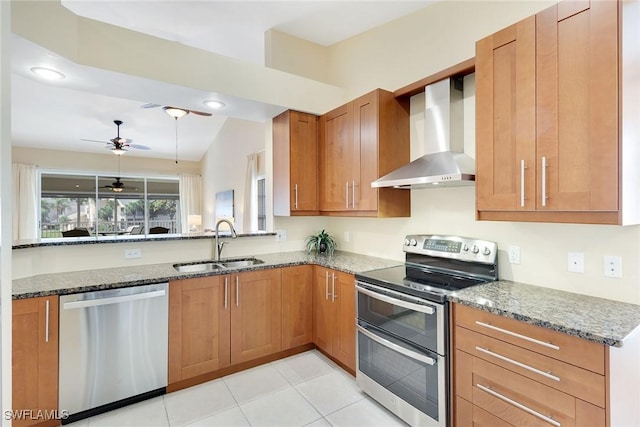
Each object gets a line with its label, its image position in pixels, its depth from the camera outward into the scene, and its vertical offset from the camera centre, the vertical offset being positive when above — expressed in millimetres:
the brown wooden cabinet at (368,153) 2596 +536
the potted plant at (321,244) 3332 -331
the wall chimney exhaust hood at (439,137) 2127 +554
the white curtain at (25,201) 6176 +287
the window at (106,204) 6840 +256
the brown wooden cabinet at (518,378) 1260 -761
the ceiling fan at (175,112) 4227 +1442
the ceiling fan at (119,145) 5561 +1308
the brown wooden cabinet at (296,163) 3125 +518
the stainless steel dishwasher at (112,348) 1977 -902
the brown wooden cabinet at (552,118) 1384 +477
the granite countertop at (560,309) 1264 -473
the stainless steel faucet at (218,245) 2946 -301
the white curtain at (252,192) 5371 +388
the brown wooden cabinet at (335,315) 2490 -876
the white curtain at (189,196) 8398 +496
